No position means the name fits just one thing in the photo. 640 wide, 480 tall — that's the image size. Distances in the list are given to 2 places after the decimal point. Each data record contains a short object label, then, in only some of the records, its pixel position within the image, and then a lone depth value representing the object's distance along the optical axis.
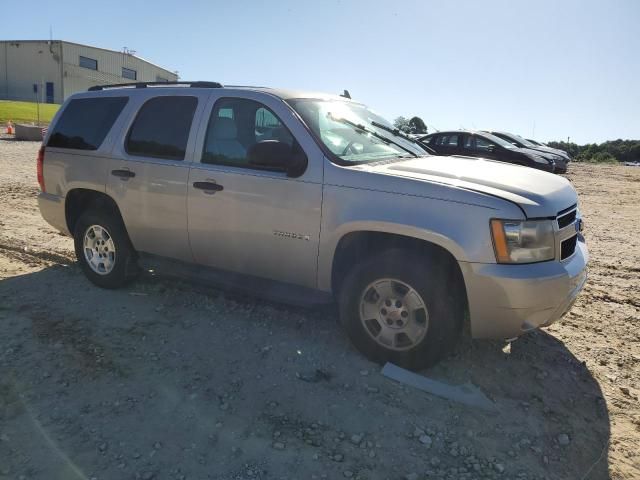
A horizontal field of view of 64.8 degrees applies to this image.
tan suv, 3.18
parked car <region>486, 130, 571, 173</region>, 18.47
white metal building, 55.97
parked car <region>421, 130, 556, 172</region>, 15.42
